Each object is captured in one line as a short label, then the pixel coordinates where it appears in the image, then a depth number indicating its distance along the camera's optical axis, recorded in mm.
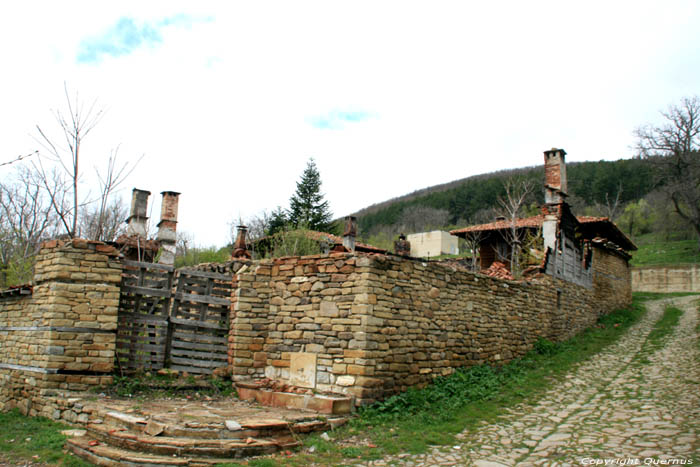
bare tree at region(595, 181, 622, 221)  52875
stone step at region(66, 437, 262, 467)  5422
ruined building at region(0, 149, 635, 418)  7953
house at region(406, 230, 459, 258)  42969
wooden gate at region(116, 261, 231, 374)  8766
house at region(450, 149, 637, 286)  14684
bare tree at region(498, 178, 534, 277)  19547
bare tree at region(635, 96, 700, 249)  32031
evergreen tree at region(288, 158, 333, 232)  30180
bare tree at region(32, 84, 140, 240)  10609
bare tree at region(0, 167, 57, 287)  18672
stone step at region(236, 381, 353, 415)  7418
